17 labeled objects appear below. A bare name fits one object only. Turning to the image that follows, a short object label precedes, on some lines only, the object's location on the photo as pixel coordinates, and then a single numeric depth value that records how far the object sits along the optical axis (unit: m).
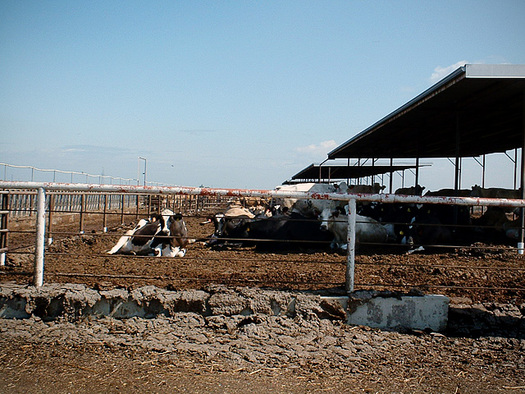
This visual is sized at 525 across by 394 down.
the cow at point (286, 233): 10.30
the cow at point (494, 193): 17.17
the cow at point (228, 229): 11.14
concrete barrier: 4.03
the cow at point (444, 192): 20.13
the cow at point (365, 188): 26.34
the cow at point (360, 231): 10.79
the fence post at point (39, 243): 4.21
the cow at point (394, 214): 11.09
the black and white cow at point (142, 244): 8.77
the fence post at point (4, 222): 6.55
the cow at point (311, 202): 20.14
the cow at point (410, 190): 19.71
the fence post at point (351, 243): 4.26
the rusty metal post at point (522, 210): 8.70
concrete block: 4.17
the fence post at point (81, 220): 8.77
